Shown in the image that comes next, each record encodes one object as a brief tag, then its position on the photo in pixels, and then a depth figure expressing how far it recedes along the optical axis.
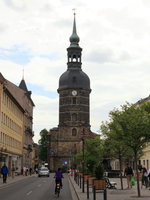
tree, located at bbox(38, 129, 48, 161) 118.06
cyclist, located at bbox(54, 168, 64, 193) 21.92
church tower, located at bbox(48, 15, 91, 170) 100.50
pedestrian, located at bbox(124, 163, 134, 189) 26.18
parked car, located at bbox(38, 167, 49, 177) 60.12
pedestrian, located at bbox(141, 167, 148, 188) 27.84
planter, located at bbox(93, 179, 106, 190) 21.73
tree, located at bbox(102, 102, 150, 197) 20.44
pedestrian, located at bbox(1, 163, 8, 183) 35.25
